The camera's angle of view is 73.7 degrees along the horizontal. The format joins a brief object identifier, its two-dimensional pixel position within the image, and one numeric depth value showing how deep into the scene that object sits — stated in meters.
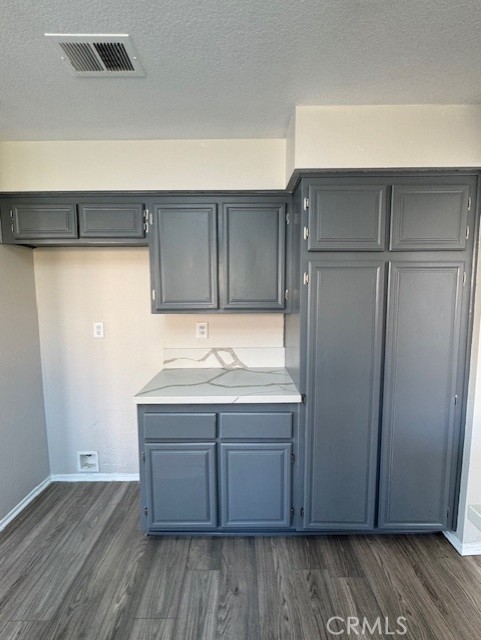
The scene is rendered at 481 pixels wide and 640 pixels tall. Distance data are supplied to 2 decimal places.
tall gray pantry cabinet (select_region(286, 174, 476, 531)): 1.76
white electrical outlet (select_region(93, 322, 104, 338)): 2.51
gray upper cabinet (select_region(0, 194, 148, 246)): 2.09
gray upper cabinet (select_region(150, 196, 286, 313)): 2.08
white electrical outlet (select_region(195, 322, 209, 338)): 2.46
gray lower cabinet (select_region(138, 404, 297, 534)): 1.90
